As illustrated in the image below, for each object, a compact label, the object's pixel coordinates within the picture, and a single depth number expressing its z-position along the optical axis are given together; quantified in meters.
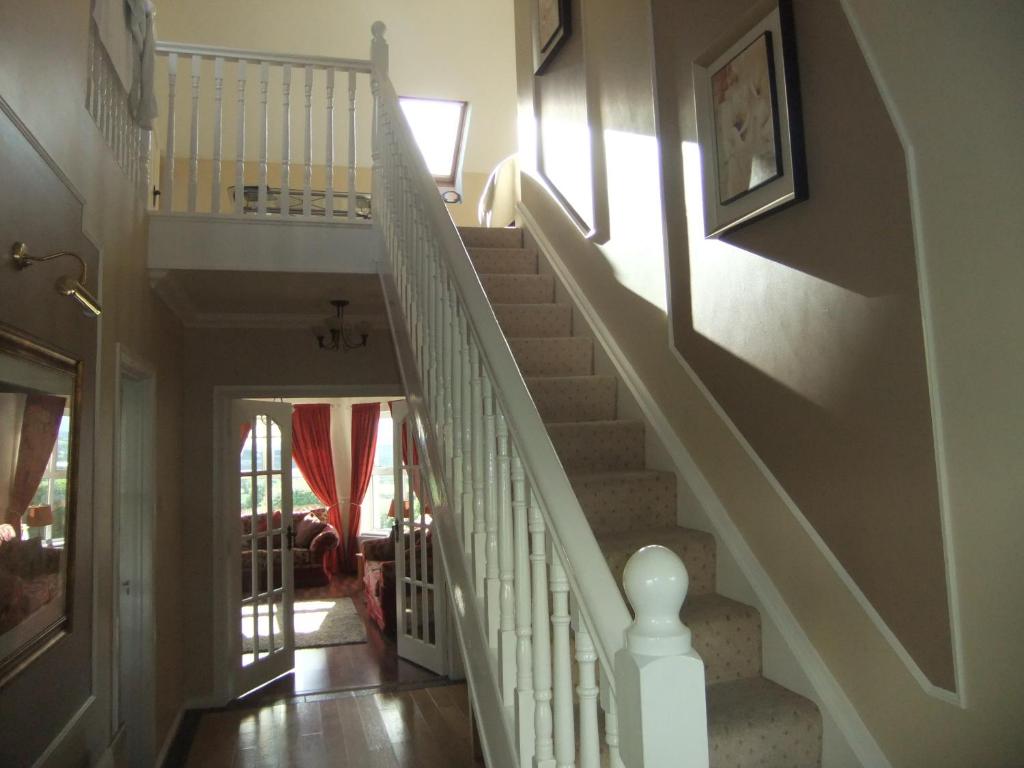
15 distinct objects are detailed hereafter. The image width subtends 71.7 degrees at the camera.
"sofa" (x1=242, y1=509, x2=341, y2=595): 8.86
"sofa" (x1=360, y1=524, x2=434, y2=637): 5.54
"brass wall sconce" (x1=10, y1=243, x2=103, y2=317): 1.63
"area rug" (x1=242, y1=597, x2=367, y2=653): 5.27
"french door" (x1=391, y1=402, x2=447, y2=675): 5.20
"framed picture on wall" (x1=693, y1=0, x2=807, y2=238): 1.85
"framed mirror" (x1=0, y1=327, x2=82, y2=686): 1.58
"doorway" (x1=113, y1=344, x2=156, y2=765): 3.50
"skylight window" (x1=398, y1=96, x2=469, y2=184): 6.83
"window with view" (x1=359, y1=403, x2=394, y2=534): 10.24
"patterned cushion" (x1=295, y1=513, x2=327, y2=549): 9.20
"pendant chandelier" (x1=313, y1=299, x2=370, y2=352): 4.69
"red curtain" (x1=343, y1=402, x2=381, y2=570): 10.19
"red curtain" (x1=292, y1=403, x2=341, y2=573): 10.24
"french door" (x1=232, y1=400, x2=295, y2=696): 4.88
